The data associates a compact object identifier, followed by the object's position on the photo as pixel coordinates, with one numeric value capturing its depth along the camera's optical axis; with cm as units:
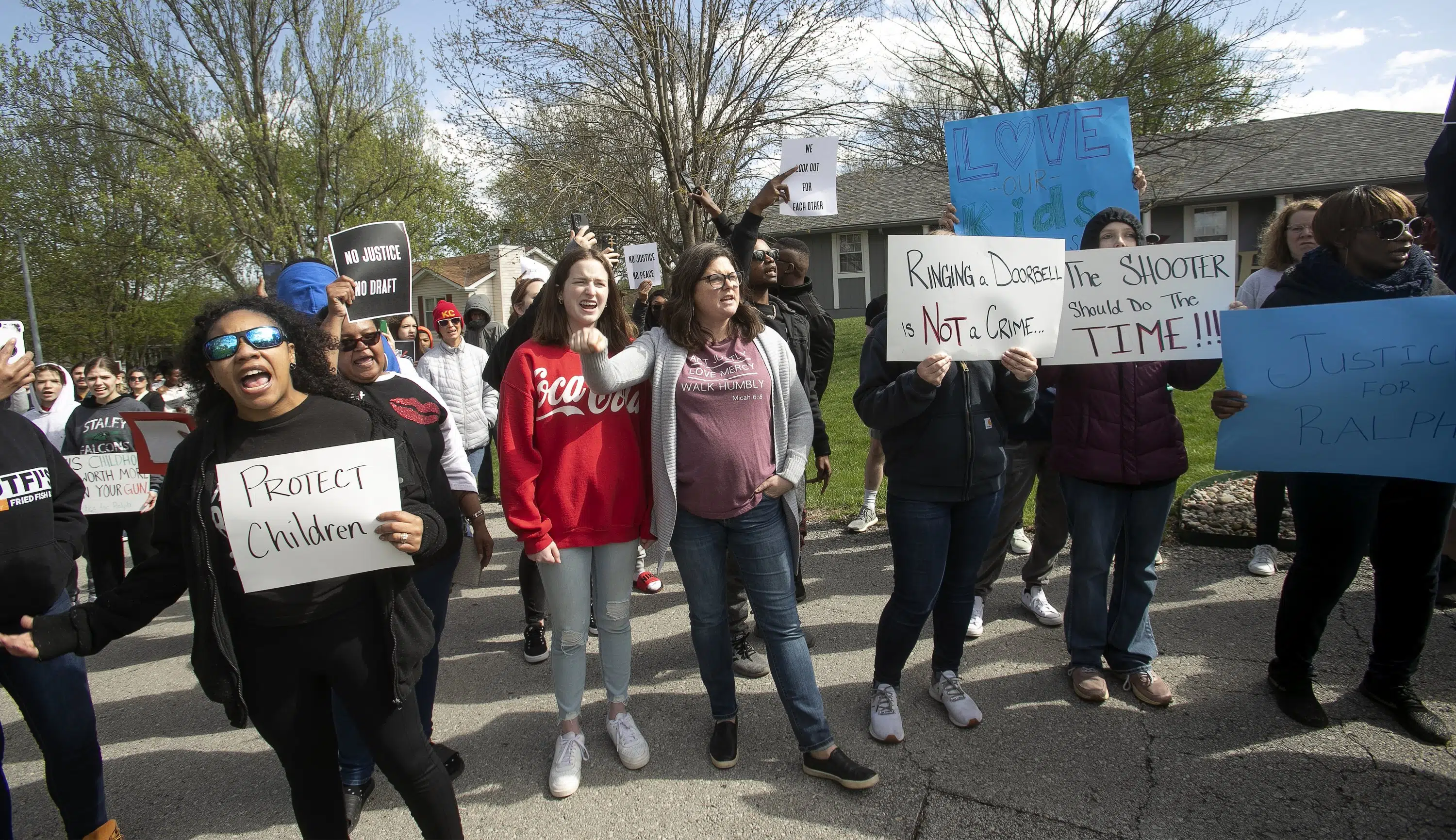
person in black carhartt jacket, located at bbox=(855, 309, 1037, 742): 295
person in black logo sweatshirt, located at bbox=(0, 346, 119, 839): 244
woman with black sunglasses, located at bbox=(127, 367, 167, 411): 898
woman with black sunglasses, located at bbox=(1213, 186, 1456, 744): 286
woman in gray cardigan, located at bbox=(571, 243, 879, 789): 284
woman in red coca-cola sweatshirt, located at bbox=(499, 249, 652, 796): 287
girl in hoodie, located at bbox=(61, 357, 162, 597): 522
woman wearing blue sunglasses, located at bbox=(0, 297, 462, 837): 210
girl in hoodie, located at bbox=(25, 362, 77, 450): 583
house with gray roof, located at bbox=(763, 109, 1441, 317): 1978
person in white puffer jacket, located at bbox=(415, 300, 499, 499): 538
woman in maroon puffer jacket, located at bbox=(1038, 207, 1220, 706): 321
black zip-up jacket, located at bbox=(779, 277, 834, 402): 468
